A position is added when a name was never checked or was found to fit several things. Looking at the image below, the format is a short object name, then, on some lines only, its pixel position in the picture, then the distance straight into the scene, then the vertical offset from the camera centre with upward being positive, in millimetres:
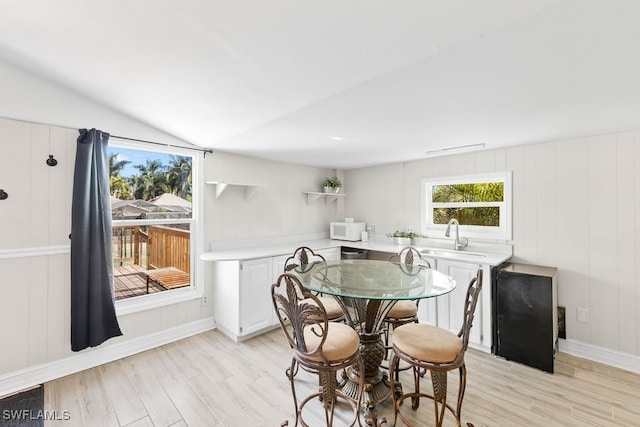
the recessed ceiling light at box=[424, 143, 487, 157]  2983 +726
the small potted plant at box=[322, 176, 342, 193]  4426 +463
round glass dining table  1829 -497
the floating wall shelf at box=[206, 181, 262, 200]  3201 +342
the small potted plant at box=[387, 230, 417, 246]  3875 -309
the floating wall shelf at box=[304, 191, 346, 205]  4293 +301
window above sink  3176 +127
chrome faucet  3385 -304
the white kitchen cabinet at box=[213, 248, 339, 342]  2912 -865
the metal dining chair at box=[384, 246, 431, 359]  2217 -781
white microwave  4207 -237
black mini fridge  2395 -888
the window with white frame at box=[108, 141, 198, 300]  2727 -38
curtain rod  2668 +727
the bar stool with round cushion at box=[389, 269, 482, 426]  1590 -782
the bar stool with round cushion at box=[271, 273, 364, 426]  1586 -772
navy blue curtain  2354 -289
